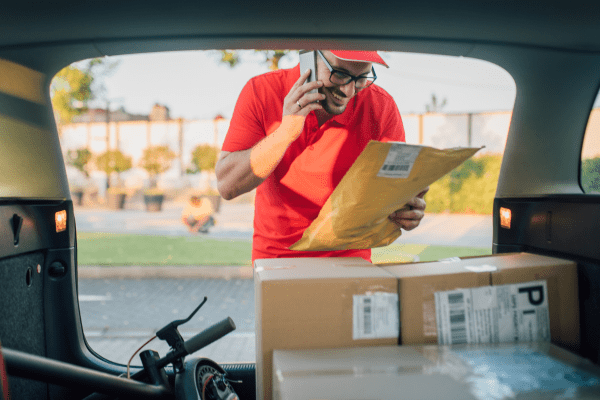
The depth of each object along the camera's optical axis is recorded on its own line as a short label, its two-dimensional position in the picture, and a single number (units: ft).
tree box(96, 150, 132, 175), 46.11
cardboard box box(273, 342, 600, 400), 3.13
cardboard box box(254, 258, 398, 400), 3.76
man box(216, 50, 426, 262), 5.74
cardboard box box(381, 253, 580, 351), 3.95
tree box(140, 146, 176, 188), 46.29
